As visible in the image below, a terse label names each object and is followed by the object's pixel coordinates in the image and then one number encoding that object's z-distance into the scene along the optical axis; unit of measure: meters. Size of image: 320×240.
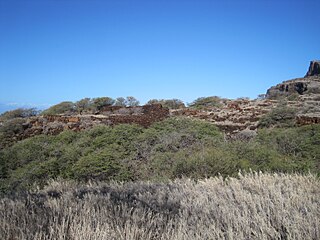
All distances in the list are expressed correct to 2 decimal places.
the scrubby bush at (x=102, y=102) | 40.56
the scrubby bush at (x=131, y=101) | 47.45
